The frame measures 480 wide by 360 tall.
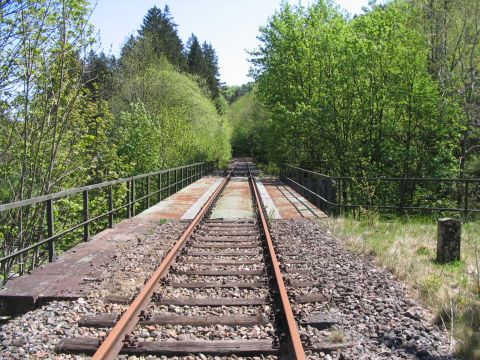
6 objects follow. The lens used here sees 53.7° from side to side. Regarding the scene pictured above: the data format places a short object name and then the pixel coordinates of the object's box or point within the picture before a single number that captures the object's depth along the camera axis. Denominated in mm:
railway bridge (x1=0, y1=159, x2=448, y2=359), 4301
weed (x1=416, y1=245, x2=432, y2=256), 8359
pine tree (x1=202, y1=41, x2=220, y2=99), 80375
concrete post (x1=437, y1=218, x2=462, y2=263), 7710
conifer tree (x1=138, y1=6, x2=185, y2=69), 58694
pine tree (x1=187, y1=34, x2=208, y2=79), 73500
